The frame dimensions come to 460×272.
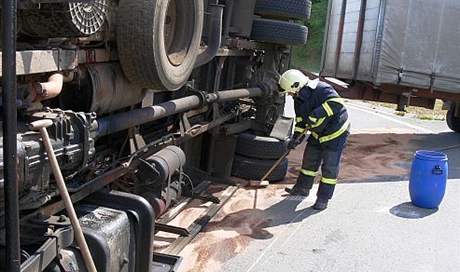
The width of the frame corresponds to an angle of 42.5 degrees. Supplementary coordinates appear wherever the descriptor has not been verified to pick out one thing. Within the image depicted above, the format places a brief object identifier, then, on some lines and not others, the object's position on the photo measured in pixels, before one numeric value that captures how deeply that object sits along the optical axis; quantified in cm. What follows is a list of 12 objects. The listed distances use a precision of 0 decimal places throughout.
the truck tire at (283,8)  689
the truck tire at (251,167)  708
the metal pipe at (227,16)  596
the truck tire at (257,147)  712
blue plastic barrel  624
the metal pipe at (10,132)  174
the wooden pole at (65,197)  225
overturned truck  245
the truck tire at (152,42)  348
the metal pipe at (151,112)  356
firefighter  629
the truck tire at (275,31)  686
